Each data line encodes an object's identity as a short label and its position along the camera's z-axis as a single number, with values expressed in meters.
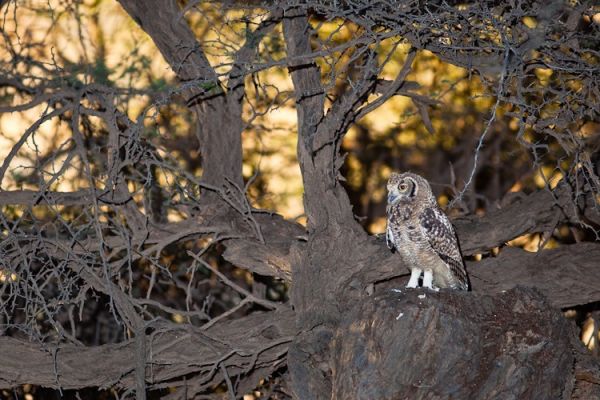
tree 9.12
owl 10.08
